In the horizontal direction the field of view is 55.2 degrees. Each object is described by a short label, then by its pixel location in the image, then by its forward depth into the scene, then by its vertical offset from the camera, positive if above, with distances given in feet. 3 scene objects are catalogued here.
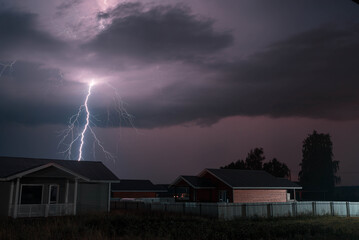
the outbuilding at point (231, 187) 126.52 +0.52
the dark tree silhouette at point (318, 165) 248.32 +17.66
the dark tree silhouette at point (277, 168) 268.00 +15.75
